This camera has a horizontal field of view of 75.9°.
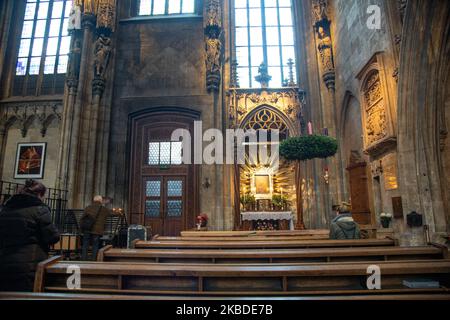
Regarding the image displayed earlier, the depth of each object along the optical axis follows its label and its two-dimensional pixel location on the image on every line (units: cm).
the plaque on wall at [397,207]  635
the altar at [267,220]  982
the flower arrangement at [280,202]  1054
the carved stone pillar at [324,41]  1027
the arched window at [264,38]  1207
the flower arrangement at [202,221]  894
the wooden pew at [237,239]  466
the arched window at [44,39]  1292
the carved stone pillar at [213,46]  1101
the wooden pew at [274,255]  318
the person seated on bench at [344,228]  440
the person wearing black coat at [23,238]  243
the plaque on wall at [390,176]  663
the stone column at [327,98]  982
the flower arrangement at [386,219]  670
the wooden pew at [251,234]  582
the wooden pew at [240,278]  229
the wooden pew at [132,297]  162
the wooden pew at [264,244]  393
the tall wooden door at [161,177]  1066
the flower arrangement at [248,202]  1070
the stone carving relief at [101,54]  1082
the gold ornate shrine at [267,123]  1118
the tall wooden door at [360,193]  827
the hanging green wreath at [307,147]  686
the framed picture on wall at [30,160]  1183
